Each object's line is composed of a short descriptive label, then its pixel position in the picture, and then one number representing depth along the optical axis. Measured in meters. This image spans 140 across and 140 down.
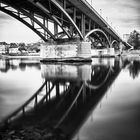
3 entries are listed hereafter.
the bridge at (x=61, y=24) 22.61
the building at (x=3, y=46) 149.04
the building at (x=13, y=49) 146.02
